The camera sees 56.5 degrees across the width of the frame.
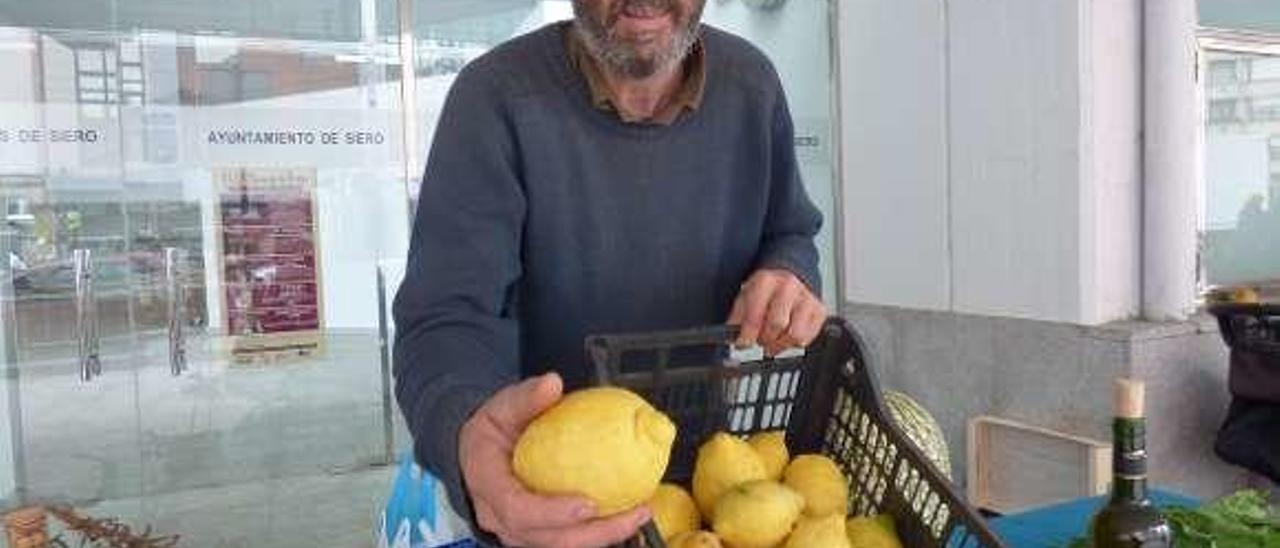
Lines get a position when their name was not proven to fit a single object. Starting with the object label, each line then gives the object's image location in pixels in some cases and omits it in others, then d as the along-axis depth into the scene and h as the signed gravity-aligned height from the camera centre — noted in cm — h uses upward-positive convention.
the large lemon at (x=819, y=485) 124 -28
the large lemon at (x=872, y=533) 121 -32
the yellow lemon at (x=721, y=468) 125 -26
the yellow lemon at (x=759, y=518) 117 -29
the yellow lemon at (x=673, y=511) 123 -30
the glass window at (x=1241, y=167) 503 +20
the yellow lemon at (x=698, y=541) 114 -30
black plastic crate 121 -21
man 155 +5
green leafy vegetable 179 -49
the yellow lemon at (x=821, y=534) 113 -30
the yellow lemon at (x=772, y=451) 131 -25
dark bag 389 -58
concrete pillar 436 +21
